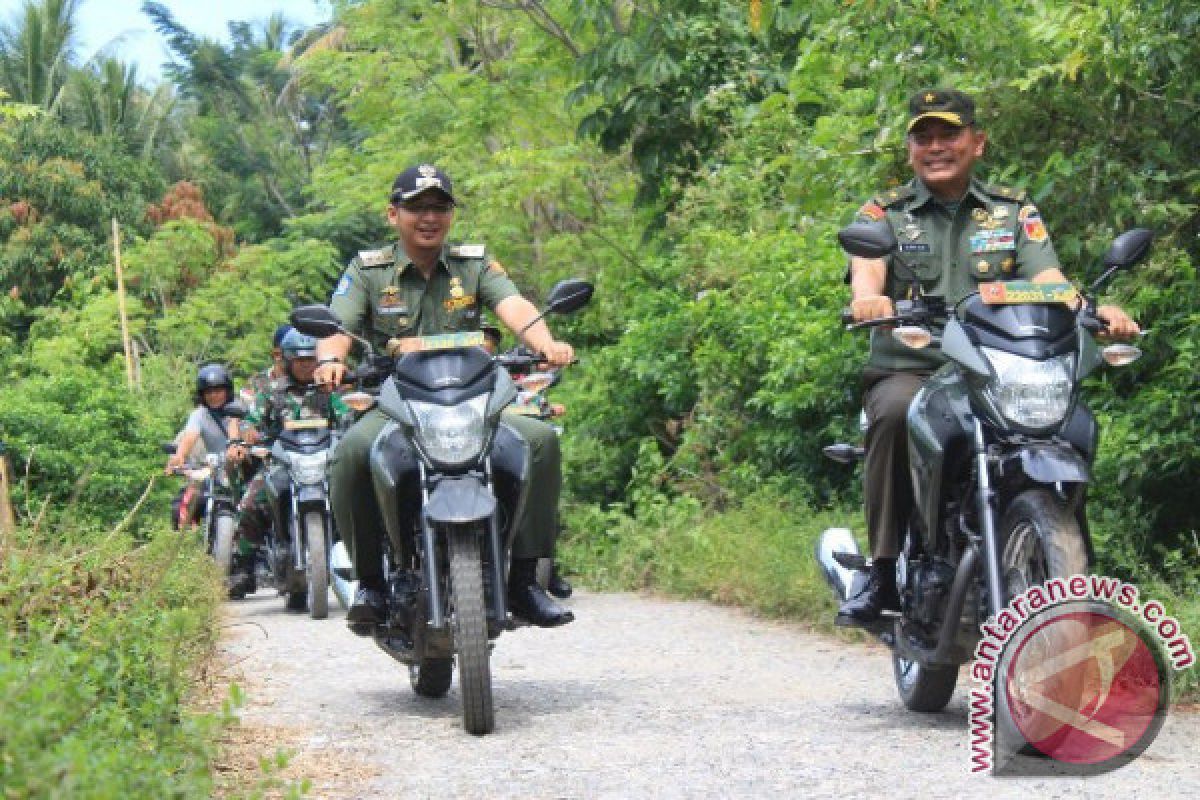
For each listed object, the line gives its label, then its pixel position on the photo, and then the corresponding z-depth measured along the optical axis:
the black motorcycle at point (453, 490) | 6.57
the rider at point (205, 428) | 15.81
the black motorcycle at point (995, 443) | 5.68
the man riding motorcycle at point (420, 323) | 7.15
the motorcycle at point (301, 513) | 12.70
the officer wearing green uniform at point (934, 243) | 6.74
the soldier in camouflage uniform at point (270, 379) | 14.06
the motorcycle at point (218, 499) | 14.96
